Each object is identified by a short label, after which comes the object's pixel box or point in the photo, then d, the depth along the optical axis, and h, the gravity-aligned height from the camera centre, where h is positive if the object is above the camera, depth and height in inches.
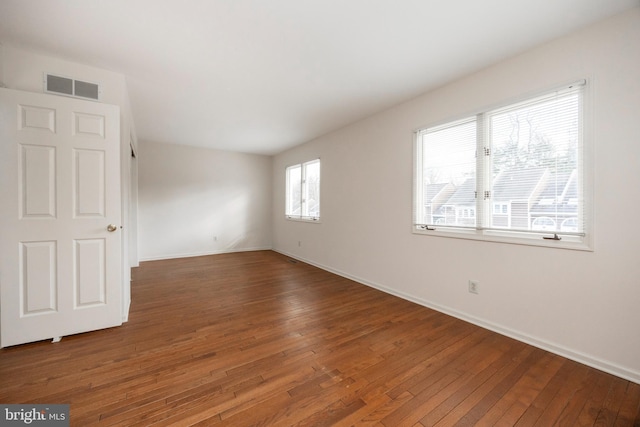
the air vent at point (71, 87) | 92.2 +47.5
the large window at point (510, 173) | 81.4 +15.4
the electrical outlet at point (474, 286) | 102.6 -30.7
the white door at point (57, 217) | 83.1 -1.9
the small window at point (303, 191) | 211.6 +19.1
